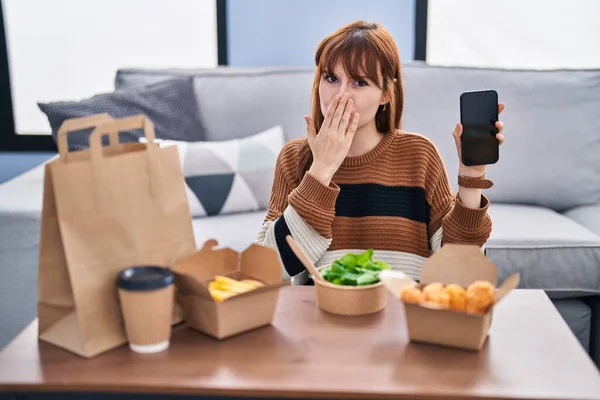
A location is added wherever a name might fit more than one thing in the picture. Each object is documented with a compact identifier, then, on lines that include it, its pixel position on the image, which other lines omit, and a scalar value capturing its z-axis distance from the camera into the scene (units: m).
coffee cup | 0.95
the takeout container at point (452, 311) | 0.97
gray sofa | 2.45
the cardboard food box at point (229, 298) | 1.01
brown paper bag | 0.94
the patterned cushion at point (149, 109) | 2.30
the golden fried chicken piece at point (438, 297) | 0.99
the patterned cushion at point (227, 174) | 2.24
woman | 1.40
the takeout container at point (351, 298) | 1.10
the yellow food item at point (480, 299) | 0.98
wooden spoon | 1.10
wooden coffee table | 0.88
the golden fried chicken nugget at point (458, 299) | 0.98
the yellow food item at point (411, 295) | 1.00
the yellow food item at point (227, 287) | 1.03
